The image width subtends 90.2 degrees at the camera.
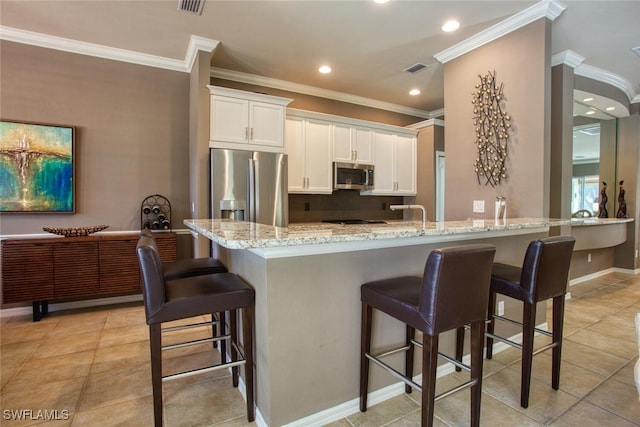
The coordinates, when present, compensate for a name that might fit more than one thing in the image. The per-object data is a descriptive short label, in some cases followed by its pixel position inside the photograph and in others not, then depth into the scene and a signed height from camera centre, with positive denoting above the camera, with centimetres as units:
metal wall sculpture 305 +77
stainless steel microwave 460 +47
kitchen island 152 -52
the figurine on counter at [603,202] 537 +11
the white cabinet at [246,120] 347 +100
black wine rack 376 -7
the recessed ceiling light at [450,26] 297 +174
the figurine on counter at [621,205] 511 +6
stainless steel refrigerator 337 +24
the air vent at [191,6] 268 +173
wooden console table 306 -62
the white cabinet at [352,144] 462 +95
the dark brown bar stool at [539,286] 178 -46
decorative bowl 323 -24
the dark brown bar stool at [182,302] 146 -46
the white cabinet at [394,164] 503 +72
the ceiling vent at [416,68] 390 +175
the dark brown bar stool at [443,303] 135 -43
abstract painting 325 +41
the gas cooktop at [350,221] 486 -20
